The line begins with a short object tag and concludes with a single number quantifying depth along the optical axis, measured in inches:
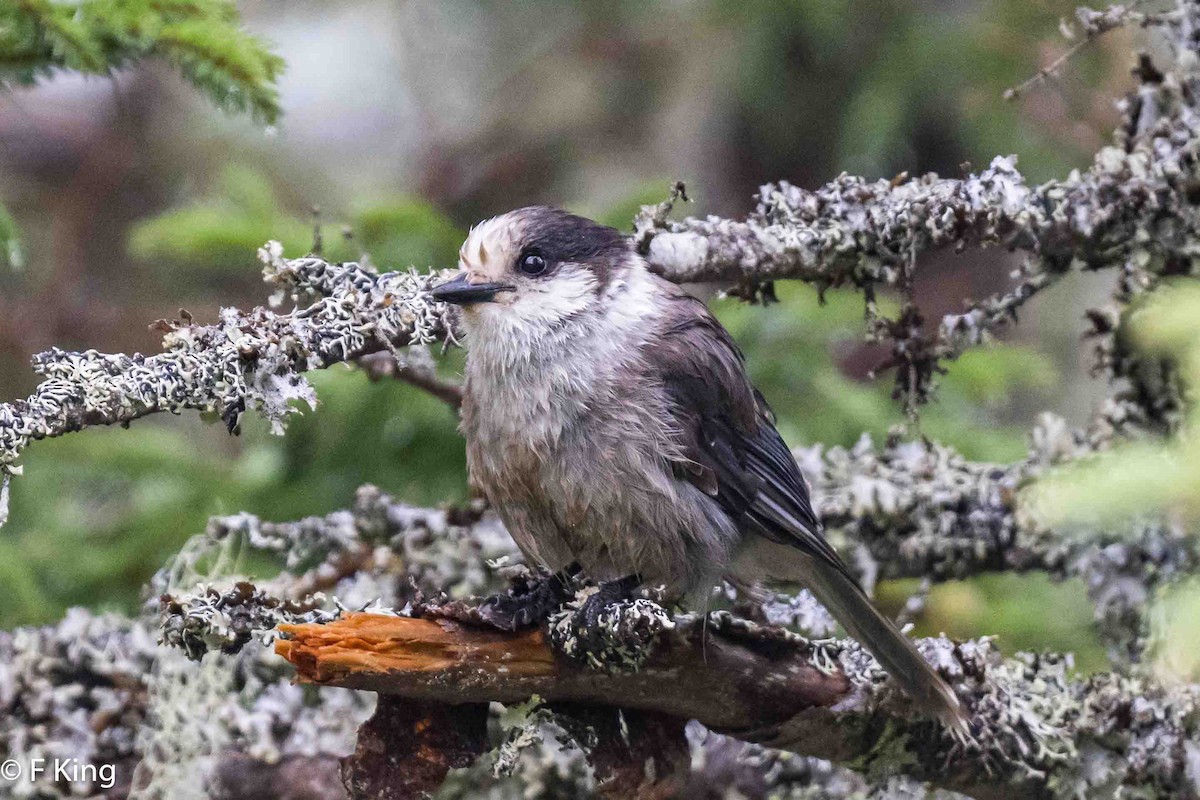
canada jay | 200.7
